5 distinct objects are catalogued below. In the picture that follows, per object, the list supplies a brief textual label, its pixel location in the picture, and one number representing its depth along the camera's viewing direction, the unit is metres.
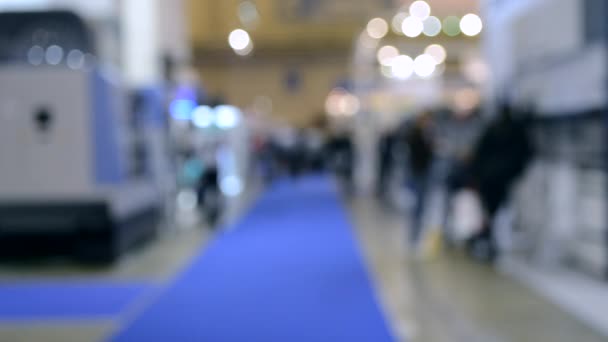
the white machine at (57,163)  6.67
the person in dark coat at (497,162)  6.28
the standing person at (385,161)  12.95
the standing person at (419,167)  7.37
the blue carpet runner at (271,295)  4.08
